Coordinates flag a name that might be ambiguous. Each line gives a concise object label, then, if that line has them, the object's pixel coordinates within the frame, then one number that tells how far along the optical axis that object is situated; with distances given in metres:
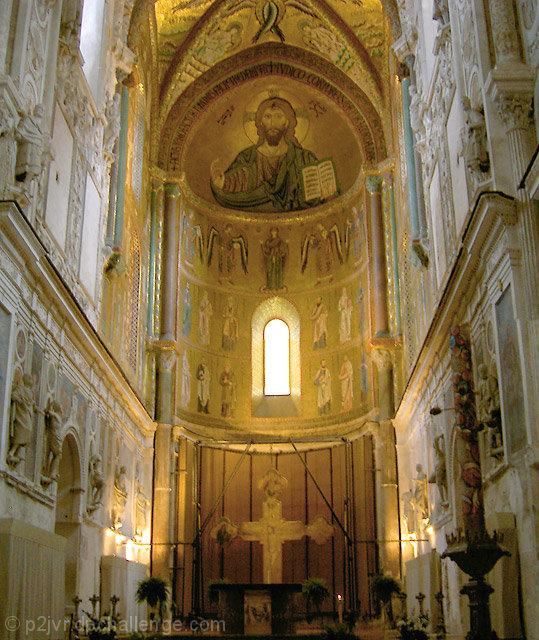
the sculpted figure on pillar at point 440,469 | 17.38
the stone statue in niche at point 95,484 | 18.78
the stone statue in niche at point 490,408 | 13.14
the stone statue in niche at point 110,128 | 21.17
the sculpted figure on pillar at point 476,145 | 13.80
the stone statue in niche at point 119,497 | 21.16
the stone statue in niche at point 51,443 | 15.39
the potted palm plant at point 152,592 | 21.20
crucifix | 27.86
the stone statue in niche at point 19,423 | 13.34
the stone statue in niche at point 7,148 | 13.33
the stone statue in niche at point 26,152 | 13.95
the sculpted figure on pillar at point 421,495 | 20.73
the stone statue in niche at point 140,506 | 24.70
